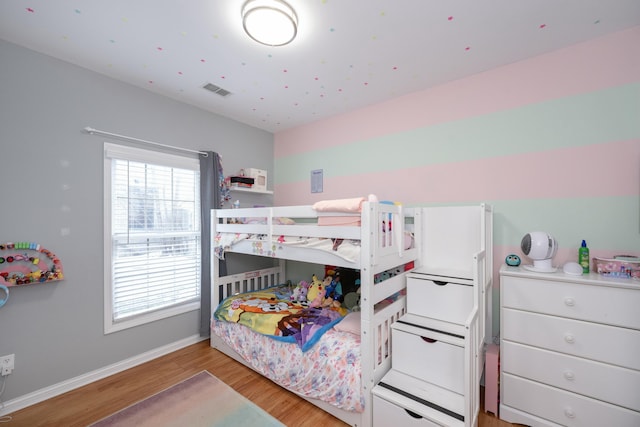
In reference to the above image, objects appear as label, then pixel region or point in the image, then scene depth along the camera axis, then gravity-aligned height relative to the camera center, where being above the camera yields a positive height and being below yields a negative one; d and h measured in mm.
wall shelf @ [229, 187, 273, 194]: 3097 +280
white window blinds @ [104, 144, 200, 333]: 2350 -216
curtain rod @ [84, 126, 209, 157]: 2181 +671
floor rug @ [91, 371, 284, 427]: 1771 -1386
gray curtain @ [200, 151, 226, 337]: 2852 -39
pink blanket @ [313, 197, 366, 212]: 1697 +53
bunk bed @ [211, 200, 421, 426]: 1666 -345
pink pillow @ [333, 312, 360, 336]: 1940 -834
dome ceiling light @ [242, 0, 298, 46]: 1475 +1105
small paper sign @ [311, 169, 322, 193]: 3268 +404
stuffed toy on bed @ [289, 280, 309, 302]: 2732 -822
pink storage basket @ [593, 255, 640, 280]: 1575 -315
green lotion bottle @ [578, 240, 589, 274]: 1736 -281
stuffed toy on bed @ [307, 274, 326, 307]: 2564 -780
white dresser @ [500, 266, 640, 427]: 1457 -803
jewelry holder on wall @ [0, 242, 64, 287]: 1821 -373
